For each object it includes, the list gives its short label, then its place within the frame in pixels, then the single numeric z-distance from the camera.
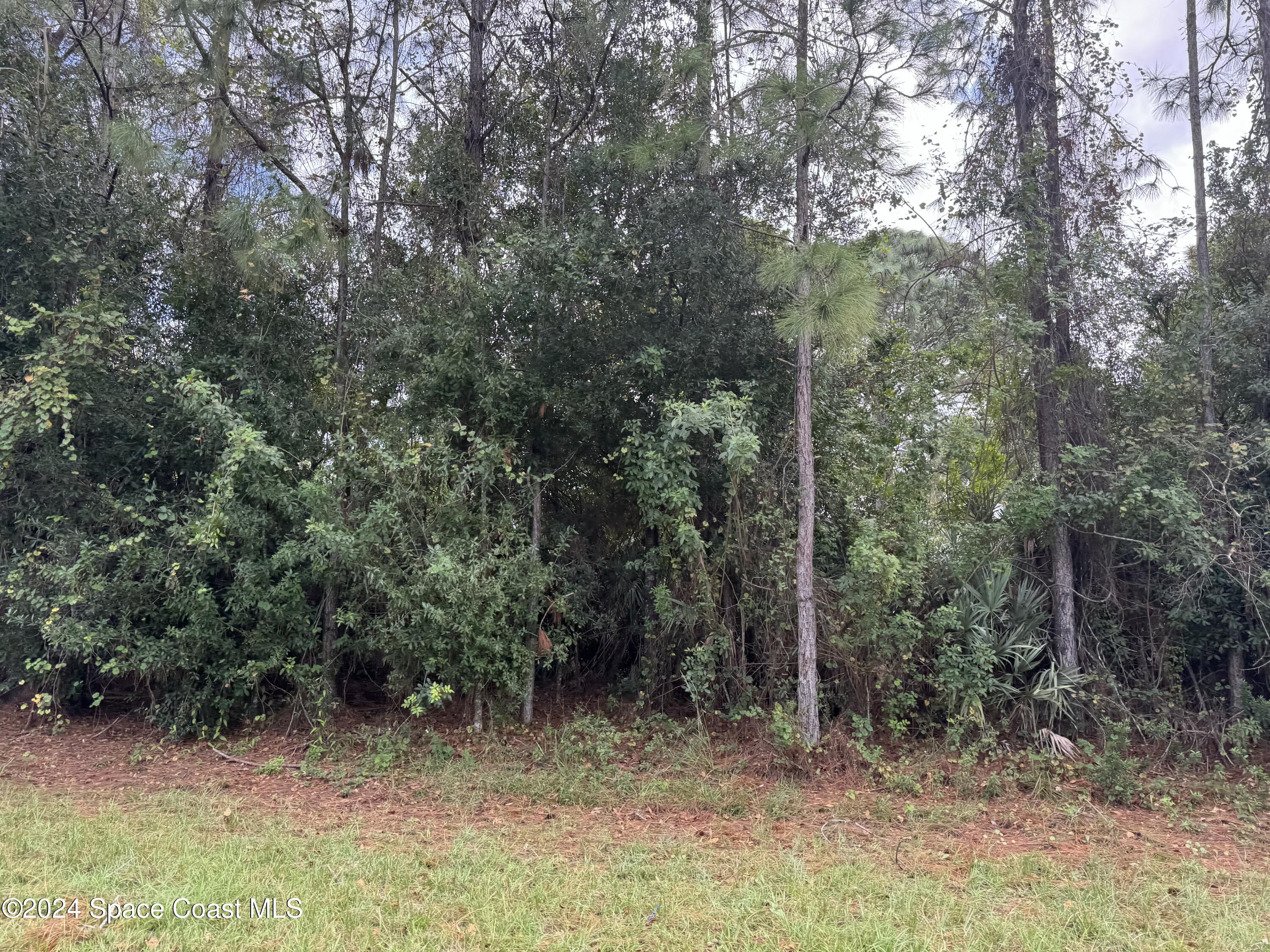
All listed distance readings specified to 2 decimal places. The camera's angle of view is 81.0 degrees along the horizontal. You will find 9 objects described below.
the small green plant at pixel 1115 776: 5.45
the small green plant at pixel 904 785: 5.55
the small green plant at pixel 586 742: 6.23
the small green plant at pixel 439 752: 6.23
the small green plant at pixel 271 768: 6.11
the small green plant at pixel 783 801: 5.18
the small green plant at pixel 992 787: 5.50
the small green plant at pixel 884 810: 5.10
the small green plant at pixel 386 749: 6.14
